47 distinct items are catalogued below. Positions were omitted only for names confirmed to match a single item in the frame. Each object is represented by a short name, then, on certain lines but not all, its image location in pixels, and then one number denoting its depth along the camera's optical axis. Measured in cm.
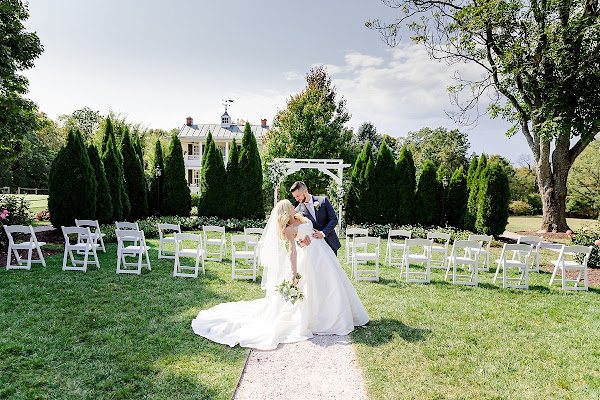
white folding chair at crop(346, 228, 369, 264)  895
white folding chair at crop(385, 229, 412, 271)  882
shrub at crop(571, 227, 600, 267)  973
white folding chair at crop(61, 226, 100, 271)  747
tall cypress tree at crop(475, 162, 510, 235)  1387
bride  467
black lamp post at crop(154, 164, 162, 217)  1544
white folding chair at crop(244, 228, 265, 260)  729
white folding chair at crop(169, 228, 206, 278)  728
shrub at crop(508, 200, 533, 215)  3203
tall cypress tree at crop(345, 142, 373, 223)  1570
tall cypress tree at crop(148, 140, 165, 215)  1662
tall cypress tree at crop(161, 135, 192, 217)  1633
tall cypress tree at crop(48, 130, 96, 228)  1170
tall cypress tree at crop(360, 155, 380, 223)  1552
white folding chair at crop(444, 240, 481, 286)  747
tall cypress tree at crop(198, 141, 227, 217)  1583
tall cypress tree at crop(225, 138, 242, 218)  1583
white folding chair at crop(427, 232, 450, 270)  860
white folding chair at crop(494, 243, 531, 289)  725
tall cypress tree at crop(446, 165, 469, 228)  1578
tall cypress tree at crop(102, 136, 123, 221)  1362
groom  565
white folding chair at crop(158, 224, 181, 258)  863
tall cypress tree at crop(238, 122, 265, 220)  1584
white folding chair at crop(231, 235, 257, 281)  725
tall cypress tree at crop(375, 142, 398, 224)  1548
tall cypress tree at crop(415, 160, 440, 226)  1555
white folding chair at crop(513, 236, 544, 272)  870
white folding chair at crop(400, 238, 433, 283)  731
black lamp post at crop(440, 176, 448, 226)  1488
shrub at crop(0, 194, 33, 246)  990
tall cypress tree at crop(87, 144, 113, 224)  1261
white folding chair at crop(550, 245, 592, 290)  722
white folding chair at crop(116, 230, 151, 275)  725
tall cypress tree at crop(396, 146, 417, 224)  1545
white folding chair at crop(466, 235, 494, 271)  870
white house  3123
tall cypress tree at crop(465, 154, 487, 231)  1467
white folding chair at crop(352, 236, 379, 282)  730
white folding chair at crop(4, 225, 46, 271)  729
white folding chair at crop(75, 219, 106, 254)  894
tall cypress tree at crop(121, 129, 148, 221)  1527
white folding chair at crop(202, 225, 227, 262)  822
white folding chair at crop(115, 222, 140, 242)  915
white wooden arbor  1480
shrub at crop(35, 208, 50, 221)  1683
